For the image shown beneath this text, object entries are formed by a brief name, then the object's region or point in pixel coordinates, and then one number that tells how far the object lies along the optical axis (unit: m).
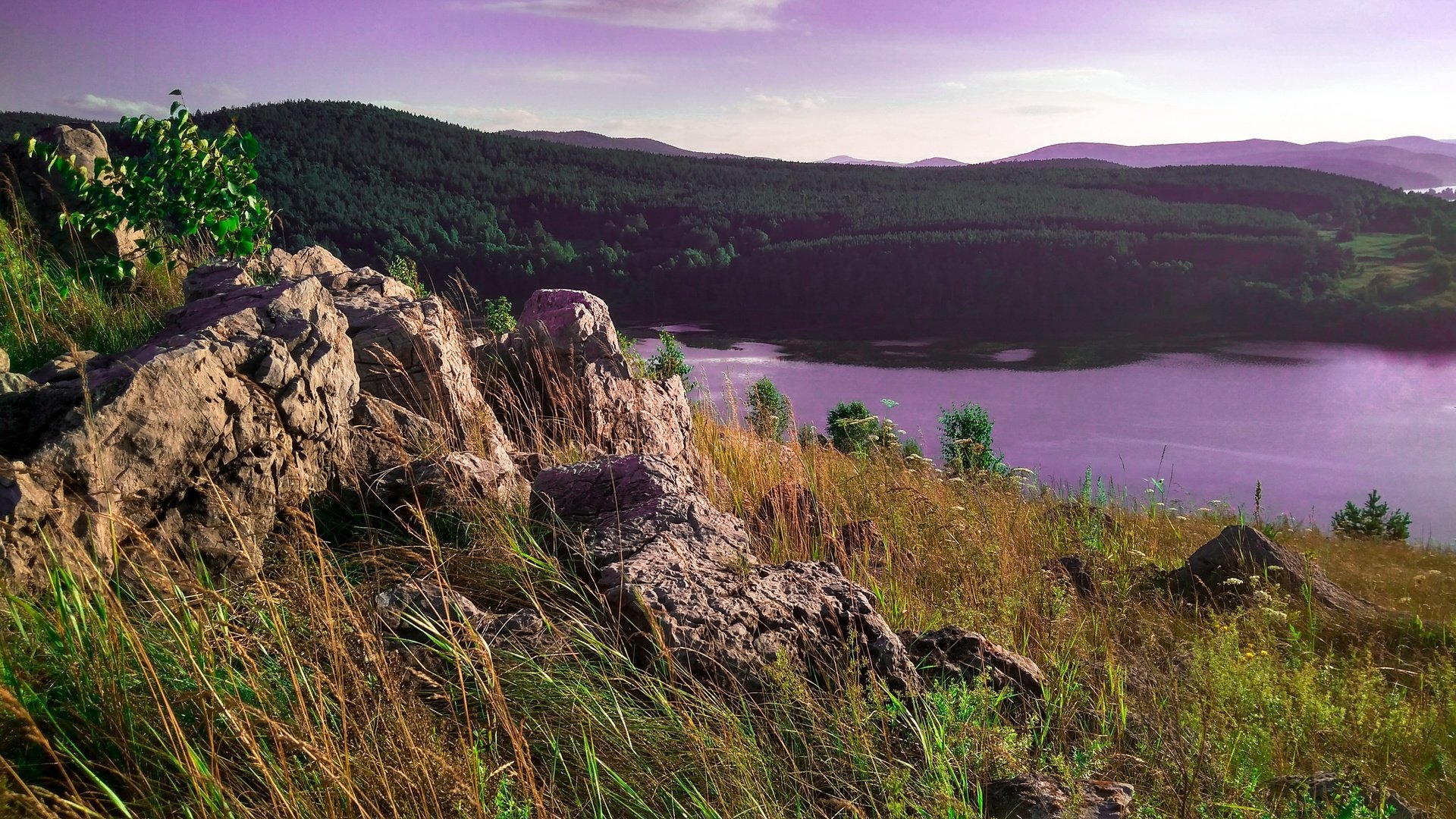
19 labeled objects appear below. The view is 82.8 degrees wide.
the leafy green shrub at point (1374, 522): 14.00
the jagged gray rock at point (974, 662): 3.05
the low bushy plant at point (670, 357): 11.24
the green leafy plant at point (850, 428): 13.47
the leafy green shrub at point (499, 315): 12.07
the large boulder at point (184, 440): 2.89
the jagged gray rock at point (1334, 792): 2.50
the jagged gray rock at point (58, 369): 3.70
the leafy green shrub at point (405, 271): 9.48
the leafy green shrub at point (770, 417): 6.98
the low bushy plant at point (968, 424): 18.27
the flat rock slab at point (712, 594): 2.80
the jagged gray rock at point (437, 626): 2.57
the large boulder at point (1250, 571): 6.35
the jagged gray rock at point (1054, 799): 2.14
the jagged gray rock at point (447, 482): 3.92
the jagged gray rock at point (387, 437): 4.32
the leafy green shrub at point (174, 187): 7.12
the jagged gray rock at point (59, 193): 8.32
